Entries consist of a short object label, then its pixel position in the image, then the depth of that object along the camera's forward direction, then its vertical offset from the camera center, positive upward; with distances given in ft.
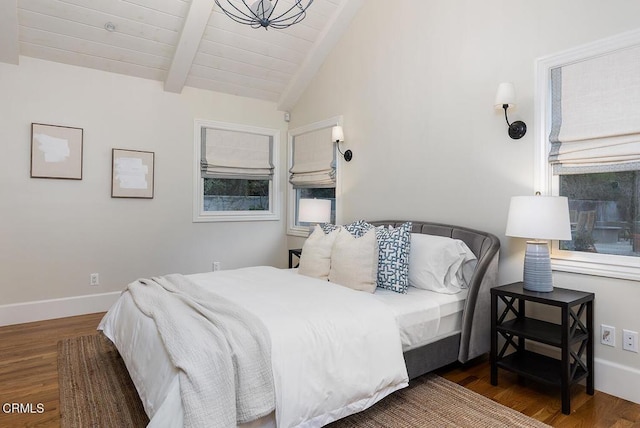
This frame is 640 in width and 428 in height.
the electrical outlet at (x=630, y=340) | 7.43 -2.35
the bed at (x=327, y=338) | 5.56 -2.18
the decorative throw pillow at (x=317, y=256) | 9.73 -1.03
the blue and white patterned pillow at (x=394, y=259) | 8.81 -0.98
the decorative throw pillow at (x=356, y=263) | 8.76 -1.09
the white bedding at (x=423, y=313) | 7.45 -1.97
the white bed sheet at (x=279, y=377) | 5.25 -2.49
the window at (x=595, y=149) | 7.53 +1.47
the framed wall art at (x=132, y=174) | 13.19 +1.41
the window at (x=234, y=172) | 15.11 +1.76
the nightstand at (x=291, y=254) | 14.03 -1.55
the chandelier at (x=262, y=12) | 8.03 +4.36
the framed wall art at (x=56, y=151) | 11.88 +1.95
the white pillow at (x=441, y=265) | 8.87 -1.11
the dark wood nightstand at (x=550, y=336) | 7.01 -2.28
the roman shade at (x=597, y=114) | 7.46 +2.18
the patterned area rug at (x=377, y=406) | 6.56 -3.51
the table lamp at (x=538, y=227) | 7.50 -0.17
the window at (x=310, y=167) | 14.75 +1.98
